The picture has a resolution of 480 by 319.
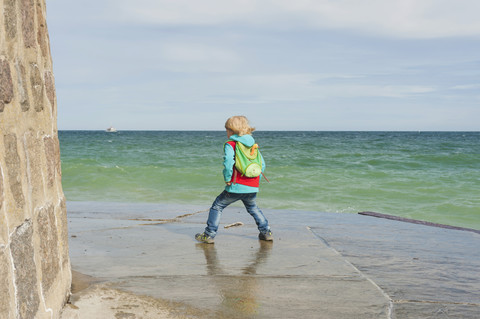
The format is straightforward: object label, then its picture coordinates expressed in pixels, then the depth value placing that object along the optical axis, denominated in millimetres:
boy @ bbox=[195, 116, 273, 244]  5051
